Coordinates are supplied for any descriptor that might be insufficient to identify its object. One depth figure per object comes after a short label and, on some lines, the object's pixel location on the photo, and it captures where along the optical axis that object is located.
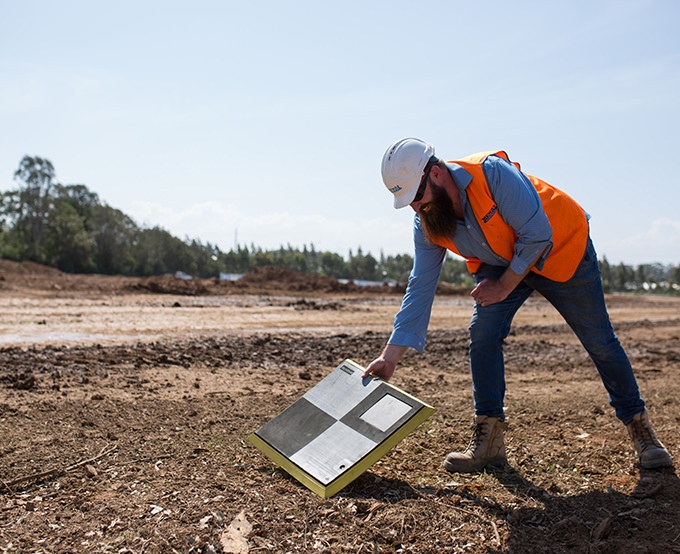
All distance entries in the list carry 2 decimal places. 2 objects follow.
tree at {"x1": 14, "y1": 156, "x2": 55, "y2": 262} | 35.16
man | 2.88
